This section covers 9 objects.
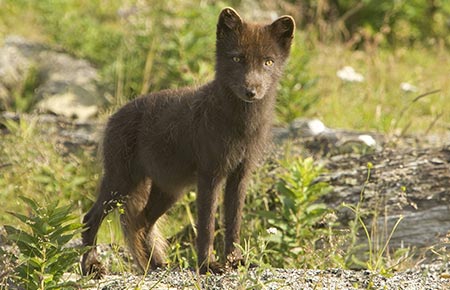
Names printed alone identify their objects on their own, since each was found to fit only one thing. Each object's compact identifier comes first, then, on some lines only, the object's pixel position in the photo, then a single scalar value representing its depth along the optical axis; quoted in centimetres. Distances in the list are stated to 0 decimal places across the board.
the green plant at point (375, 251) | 1081
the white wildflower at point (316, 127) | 1523
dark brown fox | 1047
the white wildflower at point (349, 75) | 1822
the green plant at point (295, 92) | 1791
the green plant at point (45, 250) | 891
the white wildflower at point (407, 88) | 1755
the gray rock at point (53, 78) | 2023
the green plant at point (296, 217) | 1220
